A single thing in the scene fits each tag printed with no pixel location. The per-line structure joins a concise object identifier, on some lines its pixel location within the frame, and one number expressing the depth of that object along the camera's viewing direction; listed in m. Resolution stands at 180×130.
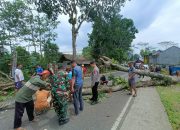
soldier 3.20
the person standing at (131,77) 5.58
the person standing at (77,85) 3.66
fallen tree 7.47
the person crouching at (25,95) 3.00
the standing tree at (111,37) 17.43
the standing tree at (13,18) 17.81
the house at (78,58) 22.48
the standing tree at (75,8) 13.03
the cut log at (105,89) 5.54
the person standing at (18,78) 5.42
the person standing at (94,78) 4.47
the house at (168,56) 33.74
